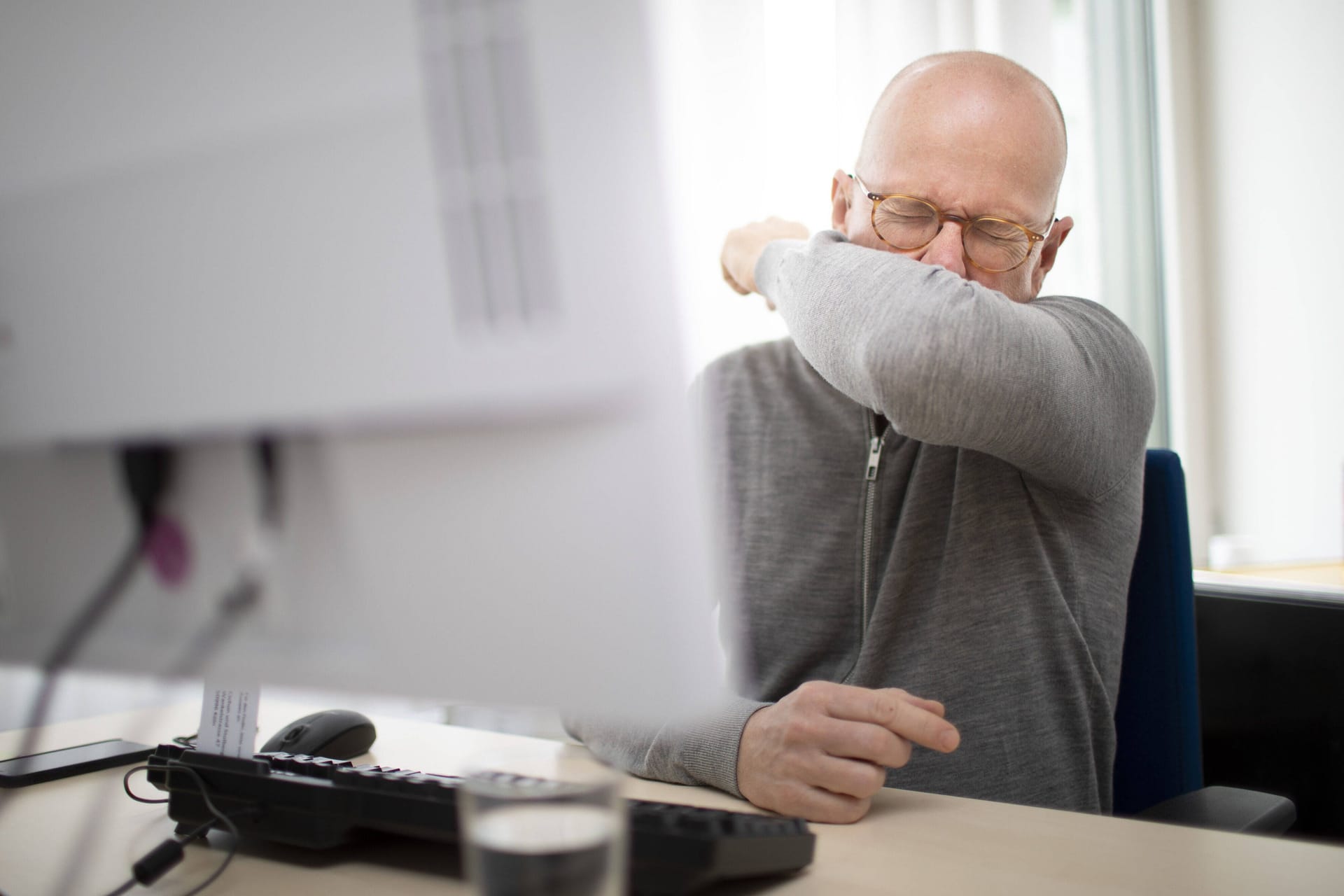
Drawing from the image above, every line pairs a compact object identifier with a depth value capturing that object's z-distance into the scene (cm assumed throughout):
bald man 85
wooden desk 55
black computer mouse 84
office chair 100
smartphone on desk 82
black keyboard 50
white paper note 67
